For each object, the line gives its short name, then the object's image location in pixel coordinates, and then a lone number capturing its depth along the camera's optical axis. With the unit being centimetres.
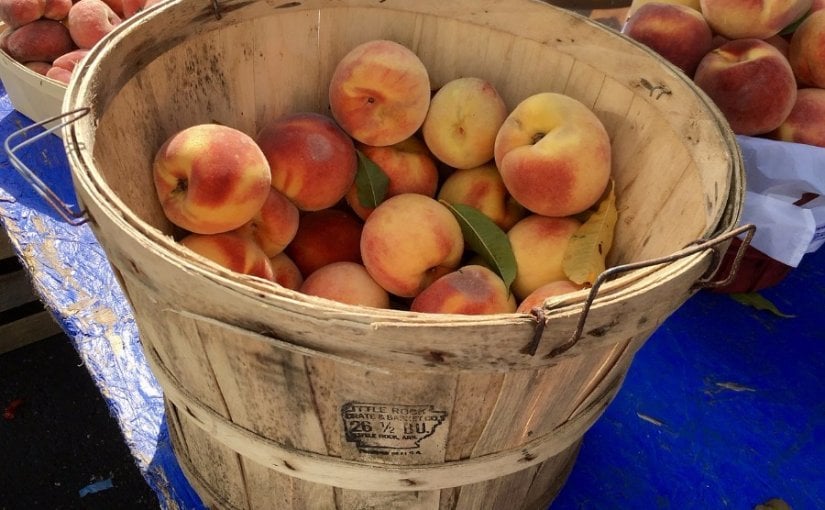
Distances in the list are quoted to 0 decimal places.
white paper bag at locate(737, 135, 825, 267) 102
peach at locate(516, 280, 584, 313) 83
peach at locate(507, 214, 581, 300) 91
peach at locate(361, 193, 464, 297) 89
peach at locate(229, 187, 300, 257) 90
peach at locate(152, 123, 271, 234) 79
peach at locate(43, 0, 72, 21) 151
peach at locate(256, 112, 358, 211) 93
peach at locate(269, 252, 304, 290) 94
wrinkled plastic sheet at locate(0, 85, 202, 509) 104
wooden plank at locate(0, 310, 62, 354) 177
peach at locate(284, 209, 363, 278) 100
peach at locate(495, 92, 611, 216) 89
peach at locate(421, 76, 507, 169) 100
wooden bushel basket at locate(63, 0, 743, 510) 55
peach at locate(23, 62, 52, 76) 147
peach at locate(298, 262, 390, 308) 89
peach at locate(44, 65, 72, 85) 138
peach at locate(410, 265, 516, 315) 81
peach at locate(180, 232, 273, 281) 82
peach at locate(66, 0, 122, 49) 149
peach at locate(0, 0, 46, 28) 148
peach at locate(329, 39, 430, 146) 97
